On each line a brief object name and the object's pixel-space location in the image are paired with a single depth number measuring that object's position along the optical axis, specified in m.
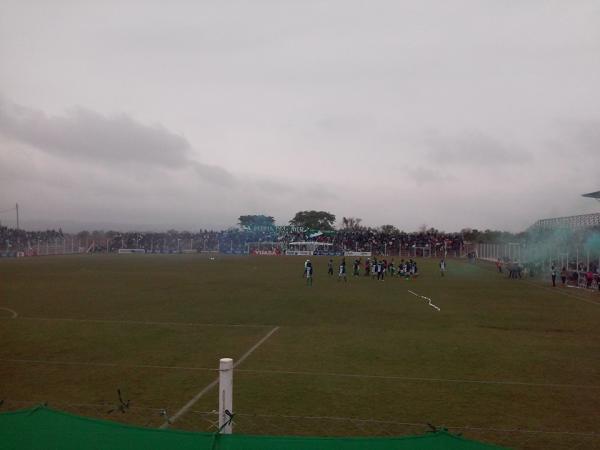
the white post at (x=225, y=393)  4.14
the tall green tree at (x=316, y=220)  140.25
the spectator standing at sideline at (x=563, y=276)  33.08
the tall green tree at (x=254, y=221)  136.15
